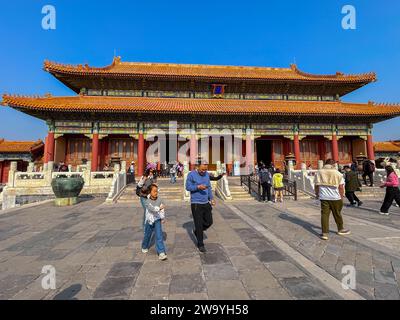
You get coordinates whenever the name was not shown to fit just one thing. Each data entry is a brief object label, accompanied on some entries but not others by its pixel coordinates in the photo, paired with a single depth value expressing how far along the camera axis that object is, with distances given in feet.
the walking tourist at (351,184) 24.99
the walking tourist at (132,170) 44.70
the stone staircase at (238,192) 32.53
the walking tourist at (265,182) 29.09
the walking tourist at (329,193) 13.19
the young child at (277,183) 28.83
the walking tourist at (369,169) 35.06
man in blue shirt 11.29
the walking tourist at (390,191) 20.47
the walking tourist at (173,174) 42.06
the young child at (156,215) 10.38
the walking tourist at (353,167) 35.47
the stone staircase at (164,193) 32.01
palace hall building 47.03
